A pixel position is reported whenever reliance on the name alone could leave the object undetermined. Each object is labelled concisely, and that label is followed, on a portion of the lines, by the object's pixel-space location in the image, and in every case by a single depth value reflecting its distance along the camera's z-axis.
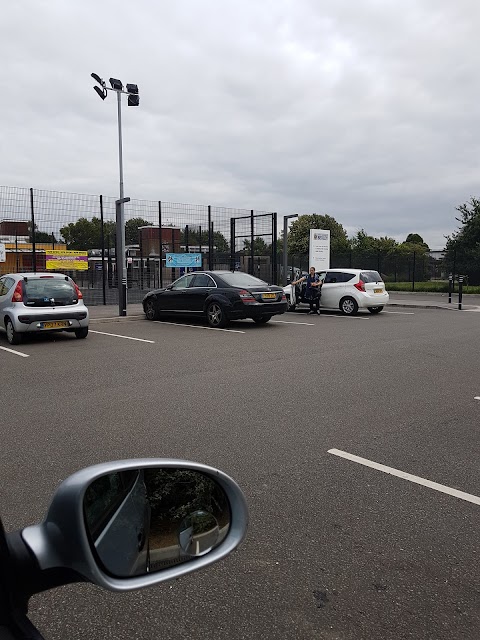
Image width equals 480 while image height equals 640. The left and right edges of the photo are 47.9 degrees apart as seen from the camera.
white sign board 22.52
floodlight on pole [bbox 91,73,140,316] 16.58
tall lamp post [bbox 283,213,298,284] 22.58
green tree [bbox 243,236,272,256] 24.41
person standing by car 17.50
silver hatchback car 11.02
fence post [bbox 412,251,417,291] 32.73
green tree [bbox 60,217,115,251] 20.39
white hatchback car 16.98
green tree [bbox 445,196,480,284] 33.12
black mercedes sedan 13.44
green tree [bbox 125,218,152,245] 31.55
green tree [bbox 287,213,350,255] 63.73
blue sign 22.31
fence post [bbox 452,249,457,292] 33.84
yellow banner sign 19.47
